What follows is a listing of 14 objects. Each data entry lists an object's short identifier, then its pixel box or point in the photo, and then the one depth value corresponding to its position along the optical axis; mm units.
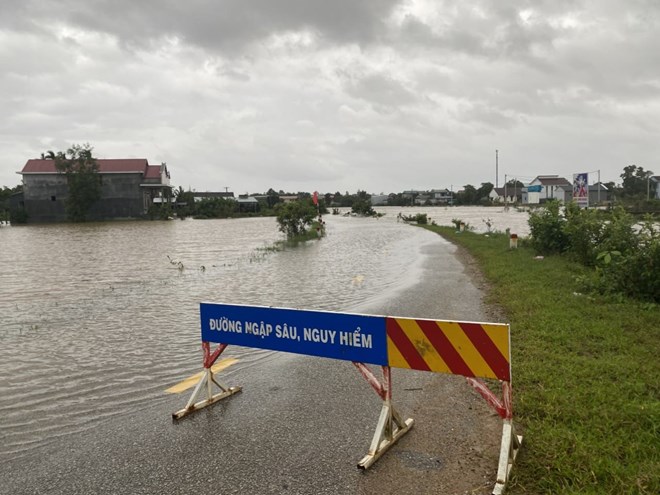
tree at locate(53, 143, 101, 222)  73750
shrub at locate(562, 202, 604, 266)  13570
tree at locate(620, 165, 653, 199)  104562
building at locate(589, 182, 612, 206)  112181
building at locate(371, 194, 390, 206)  178625
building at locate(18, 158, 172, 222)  76000
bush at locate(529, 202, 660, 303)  8945
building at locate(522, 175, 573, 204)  126750
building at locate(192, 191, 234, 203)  138125
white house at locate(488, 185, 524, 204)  148500
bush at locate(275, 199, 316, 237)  32688
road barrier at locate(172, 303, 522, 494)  3773
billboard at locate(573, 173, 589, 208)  26172
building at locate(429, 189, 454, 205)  167750
